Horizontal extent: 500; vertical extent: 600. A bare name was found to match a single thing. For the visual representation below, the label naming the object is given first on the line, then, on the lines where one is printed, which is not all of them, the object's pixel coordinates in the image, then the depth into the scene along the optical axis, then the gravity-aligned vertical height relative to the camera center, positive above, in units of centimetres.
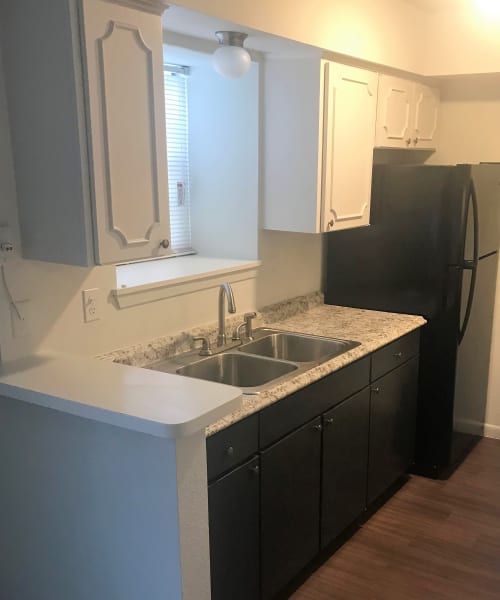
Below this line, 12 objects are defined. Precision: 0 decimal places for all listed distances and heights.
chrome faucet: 250 -61
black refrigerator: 303 -54
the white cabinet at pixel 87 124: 167 +11
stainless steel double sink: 241 -80
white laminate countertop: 153 -61
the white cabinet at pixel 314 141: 271 +10
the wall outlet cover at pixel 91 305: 214 -48
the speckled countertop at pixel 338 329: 212 -77
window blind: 285 +5
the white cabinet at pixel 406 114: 312 +26
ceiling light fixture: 226 +39
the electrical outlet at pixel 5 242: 184 -23
